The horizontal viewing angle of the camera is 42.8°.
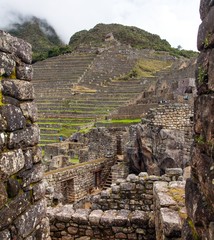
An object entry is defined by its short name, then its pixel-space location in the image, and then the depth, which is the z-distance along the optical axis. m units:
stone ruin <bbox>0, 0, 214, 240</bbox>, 2.08
